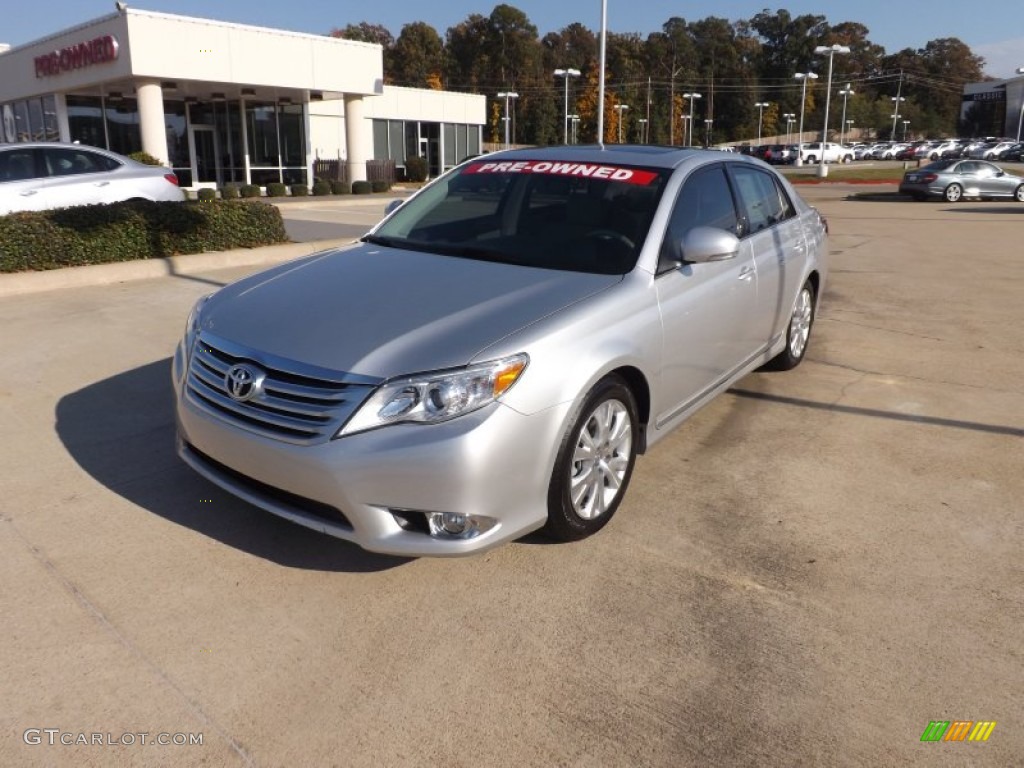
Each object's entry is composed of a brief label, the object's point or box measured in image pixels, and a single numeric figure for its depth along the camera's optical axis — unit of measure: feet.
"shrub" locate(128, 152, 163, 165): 74.95
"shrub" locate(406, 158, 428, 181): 115.96
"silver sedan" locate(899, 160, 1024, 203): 84.94
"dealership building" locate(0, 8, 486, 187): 77.92
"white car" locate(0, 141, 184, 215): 34.68
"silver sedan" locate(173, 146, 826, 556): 9.97
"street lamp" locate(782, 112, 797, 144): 361.77
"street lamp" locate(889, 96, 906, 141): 382.18
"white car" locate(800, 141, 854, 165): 228.43
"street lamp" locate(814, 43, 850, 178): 125.18
